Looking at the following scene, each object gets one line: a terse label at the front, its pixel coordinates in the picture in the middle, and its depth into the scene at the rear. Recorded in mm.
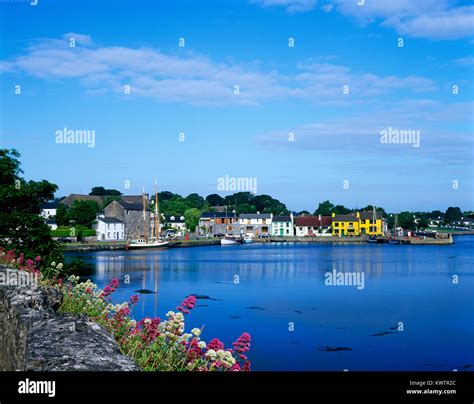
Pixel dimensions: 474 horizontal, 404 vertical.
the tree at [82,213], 104938
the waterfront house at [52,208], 106625
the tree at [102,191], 158162
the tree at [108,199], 123162
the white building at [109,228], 108812
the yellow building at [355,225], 144000
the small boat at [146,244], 97312
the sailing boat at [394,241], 122200
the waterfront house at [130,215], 114125
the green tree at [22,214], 23250
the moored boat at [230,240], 123562
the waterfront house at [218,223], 146150
